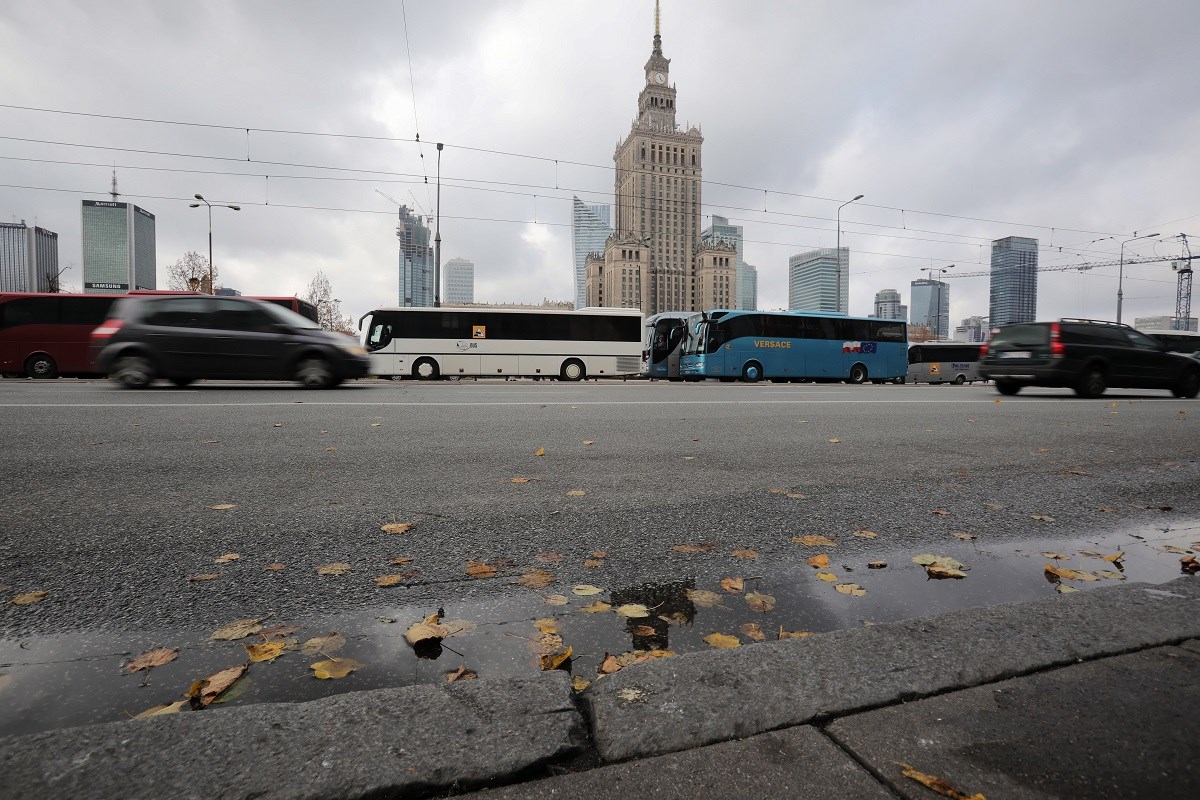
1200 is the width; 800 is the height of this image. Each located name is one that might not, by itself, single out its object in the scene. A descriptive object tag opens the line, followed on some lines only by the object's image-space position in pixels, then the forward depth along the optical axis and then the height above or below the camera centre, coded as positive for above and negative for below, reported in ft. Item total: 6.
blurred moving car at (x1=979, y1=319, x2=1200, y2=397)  40.55 +0.69
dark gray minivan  36.22 +1.16
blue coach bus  84.02 +2.92
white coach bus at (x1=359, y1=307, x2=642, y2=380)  78.38 +3.00
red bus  64.23 +3.01
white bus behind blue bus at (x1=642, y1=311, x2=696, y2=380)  92.84 +3.32
